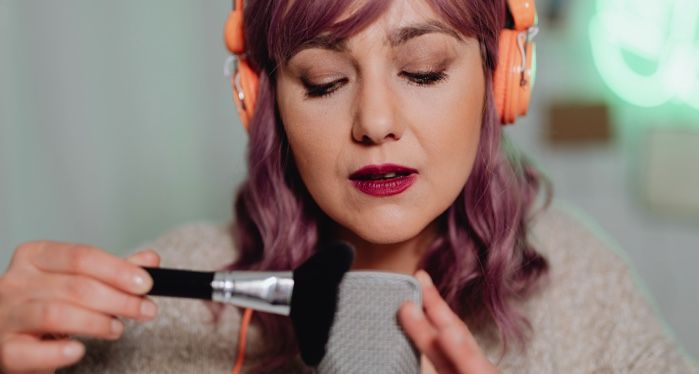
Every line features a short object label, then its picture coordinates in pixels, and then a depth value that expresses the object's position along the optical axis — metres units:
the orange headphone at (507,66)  0.93
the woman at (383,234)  0.76
